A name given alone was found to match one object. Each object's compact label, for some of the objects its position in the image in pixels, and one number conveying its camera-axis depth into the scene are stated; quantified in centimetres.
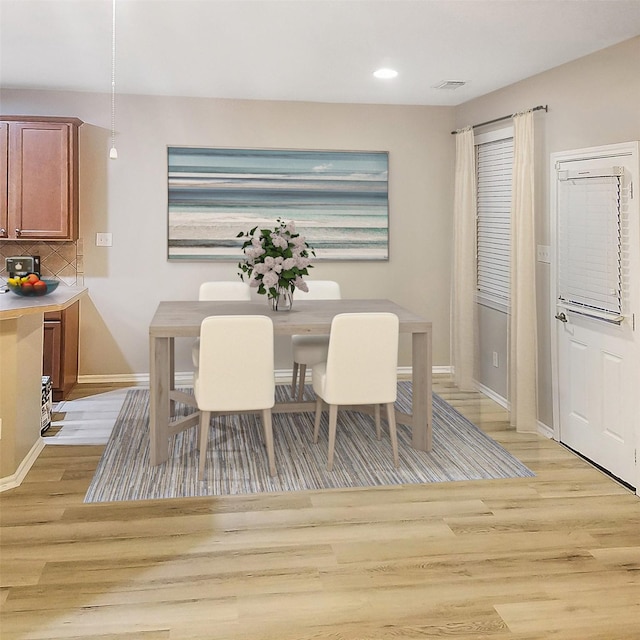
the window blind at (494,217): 542
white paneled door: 377
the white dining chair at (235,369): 375
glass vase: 462
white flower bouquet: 439
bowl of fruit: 388
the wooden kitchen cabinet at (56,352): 545
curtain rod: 461
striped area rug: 376
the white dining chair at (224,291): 534
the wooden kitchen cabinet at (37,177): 544
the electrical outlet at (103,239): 594
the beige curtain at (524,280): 467
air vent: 511
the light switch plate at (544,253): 464
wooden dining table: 397
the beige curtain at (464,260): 577
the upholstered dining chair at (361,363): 392
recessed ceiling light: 478
